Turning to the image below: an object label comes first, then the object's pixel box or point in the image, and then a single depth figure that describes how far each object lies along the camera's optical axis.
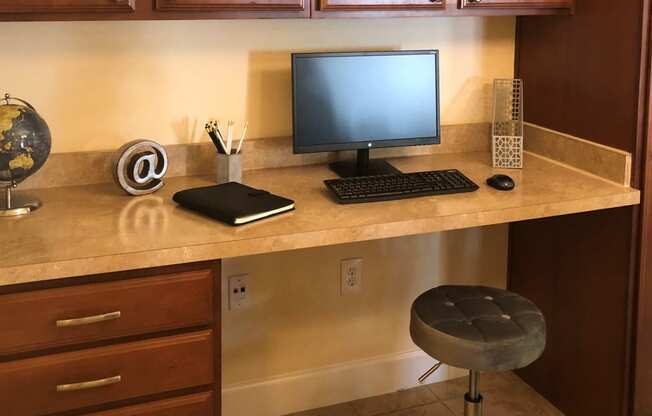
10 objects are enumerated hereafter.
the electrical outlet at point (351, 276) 2.69
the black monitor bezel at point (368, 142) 2.39
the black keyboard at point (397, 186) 2.19
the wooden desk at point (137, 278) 1.75
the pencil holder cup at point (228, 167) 2.31
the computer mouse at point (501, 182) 2.30
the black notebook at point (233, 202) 1.99
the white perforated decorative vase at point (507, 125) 2.55
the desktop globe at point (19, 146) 1.98
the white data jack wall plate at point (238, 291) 2.53
